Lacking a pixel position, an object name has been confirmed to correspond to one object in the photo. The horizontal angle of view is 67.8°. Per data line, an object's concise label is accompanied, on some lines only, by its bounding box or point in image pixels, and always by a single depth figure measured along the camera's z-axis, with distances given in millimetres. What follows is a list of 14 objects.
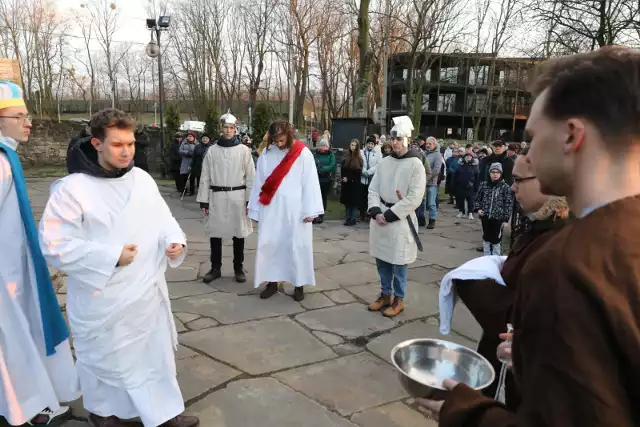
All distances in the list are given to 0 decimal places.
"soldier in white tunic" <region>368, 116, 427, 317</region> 4801
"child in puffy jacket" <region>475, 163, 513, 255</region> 6574
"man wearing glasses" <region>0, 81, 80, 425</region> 2824
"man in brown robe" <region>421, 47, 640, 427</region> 827
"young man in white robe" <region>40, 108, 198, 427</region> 2590
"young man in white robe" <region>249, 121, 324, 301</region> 5430
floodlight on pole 15684
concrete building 38156
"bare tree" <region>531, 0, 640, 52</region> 12266
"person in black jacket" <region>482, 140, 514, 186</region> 7324
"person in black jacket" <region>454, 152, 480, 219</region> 11305
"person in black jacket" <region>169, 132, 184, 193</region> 13859
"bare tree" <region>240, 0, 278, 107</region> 35434
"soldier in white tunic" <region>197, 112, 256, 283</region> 5801
